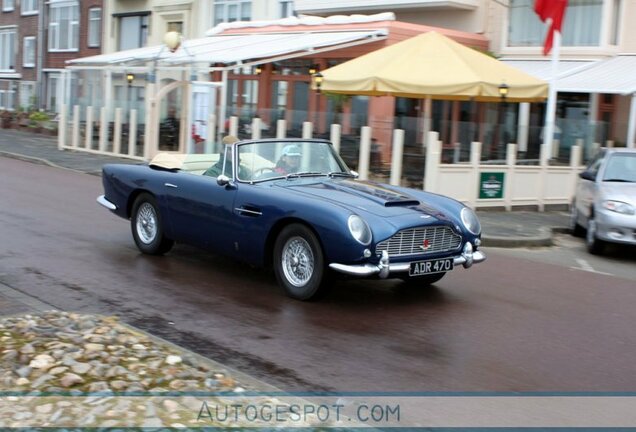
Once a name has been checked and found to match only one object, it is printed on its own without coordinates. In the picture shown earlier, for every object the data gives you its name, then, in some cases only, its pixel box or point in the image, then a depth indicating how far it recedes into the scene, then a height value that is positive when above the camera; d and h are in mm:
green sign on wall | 15422 -835
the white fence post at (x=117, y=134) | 22641 -465
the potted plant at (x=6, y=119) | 33969 -367
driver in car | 8391 -337
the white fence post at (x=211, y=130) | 19594 -169
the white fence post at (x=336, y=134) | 16453 -66
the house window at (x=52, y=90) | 39812 +1113
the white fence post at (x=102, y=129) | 23234 -361
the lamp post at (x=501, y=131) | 15945 +191
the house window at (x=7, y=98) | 43906 +614
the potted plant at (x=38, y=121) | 31503 -334
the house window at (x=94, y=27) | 37781 +4049
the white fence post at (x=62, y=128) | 24359 -429
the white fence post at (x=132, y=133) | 22023 -417
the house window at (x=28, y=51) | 42219 +3068
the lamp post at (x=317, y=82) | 16688 +949
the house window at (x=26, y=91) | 41969 +1025
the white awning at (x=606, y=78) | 19859 +1719
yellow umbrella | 15547 +1193
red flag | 17891 +2890
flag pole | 16828 +734
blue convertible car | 7148 -817
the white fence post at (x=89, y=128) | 23766 -385
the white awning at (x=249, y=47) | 21484 +2136
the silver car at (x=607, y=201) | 11328 -757
